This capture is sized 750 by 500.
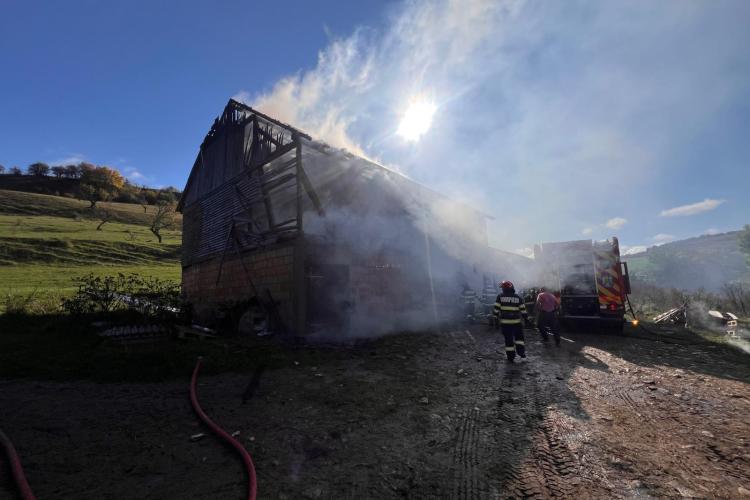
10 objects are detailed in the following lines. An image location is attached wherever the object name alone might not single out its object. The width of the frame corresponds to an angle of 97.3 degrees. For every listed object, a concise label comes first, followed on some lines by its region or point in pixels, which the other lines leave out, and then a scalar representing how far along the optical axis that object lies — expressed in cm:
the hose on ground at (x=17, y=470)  228
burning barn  870
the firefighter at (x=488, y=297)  1298
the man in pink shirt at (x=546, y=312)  823
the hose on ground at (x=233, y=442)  238
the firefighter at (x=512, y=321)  653
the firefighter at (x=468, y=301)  1191
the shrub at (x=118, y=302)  955
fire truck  949
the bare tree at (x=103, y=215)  4714
